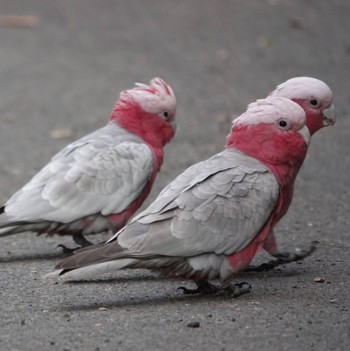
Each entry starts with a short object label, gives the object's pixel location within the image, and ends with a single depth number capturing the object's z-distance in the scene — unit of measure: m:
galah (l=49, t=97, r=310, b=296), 9.95
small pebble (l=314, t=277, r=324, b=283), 10.94
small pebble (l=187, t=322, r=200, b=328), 9.22
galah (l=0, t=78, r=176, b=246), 11.90
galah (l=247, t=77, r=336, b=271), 11.92
